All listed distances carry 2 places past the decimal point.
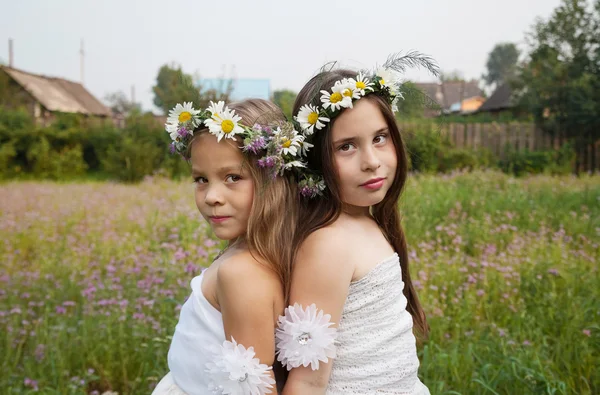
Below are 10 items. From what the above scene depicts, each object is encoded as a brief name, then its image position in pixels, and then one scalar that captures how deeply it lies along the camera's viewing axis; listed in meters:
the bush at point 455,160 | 12.52
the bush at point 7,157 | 15.06
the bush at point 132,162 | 12.07
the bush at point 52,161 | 15.16
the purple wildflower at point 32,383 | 2.59
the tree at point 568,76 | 13.37
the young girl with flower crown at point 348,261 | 1.47
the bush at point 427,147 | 11.80
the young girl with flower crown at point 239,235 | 1.43
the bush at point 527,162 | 12.92
